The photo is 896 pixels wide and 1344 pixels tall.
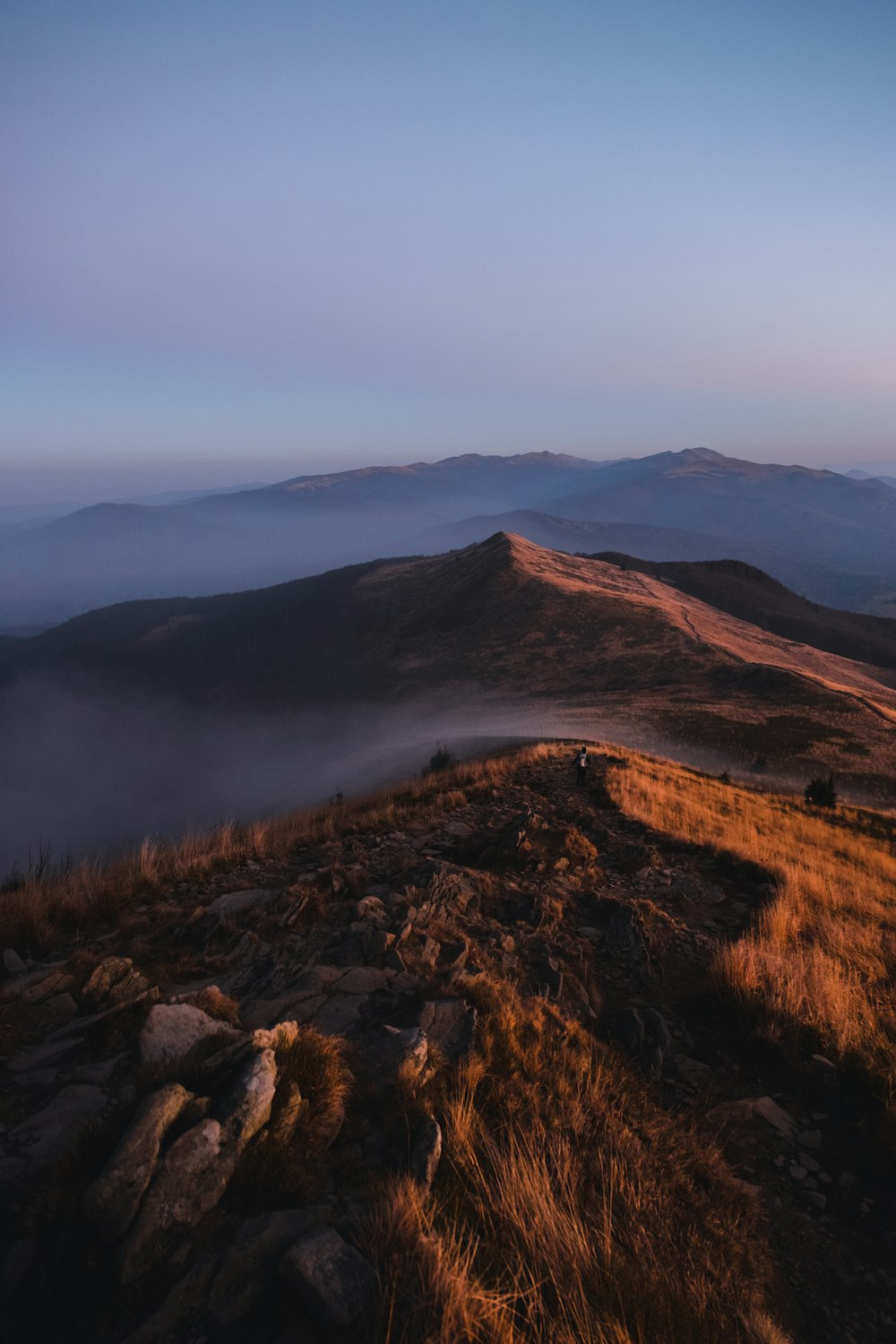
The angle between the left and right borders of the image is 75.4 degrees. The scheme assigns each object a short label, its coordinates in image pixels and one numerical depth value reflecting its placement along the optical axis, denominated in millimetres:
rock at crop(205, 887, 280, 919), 6344
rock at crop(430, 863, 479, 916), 6680
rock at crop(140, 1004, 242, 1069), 3367
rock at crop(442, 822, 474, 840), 9562
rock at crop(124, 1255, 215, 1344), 2092
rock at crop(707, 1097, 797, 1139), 3844
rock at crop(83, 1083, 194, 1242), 2334
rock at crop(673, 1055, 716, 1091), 4281
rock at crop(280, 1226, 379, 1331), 2111
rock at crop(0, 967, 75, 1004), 4391
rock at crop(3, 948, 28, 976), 4887
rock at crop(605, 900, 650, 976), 6164
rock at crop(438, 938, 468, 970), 5492
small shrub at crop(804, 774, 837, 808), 17734
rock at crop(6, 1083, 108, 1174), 2832
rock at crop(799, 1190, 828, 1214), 3287
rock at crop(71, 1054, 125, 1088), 3443
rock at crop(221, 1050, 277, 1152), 2711
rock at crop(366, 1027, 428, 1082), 3539
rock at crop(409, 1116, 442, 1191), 2730
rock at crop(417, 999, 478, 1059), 3984
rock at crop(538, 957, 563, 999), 5361
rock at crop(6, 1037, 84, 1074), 3675
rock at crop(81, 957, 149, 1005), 4449
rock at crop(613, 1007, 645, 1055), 4645
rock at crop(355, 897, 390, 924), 6152
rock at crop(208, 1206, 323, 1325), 2186
